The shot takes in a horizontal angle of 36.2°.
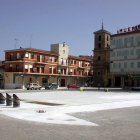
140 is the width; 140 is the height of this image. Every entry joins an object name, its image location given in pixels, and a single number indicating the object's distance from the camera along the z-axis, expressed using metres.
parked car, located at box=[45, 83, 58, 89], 54.49
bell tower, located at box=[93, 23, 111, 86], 73.75
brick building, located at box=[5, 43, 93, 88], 57.41
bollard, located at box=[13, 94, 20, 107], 15.60
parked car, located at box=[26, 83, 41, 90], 50.28
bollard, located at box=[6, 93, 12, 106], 16.35
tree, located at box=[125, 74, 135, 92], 44.91
